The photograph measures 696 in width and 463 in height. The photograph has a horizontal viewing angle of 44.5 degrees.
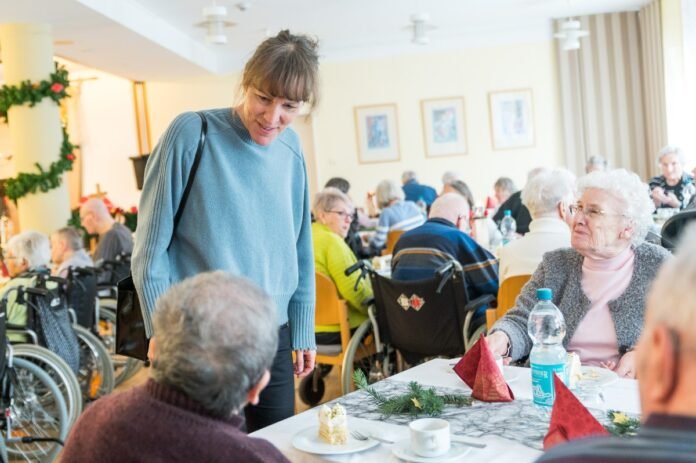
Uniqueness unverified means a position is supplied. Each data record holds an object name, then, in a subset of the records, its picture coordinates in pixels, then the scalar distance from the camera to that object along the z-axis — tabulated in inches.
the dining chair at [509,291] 127.6
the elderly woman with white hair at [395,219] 301.1
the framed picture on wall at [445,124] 471.2
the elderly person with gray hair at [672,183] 287.7
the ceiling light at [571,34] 405.4
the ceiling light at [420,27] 379.9
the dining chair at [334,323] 166.1
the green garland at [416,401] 73.4
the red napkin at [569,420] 58.3
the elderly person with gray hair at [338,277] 172.2
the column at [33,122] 281.4
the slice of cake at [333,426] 67.0
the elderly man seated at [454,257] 159.9
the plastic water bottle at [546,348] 74.0
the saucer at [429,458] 61.3
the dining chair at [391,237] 280.3
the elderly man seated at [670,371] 32.7
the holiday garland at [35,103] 279.4
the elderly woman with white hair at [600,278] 100.0
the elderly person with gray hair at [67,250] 225.3
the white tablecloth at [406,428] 62.6
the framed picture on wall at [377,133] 476.1
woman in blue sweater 78.7
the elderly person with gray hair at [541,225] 143.2
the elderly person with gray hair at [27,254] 197.5
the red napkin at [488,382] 75.4
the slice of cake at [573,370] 78.7
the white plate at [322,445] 64.6
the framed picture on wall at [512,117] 466.0
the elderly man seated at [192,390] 47.4
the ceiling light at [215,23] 299.1
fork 66.7
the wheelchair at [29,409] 148.3
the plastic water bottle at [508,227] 237.6
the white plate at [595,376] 79.4
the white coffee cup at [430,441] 62.1
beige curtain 461.7
